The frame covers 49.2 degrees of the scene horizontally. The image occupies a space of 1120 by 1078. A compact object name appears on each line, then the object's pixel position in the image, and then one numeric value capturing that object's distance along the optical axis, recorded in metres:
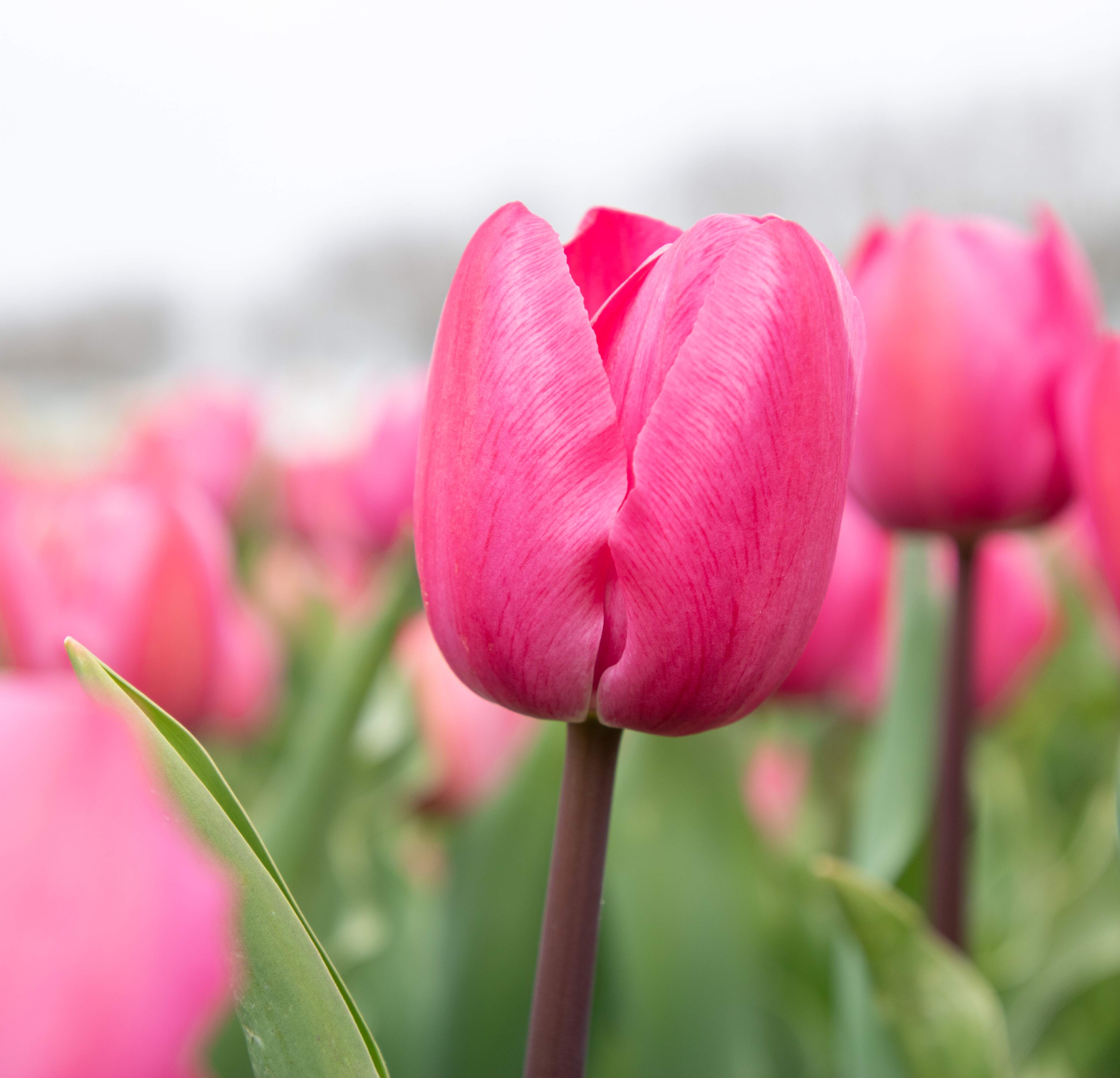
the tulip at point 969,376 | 0.54
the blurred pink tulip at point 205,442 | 1.31
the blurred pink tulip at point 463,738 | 0.78
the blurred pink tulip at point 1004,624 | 0.84
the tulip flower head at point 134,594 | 0.68
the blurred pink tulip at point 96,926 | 0.12
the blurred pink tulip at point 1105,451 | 0.45
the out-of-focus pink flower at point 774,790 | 0.84
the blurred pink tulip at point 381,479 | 1.05
